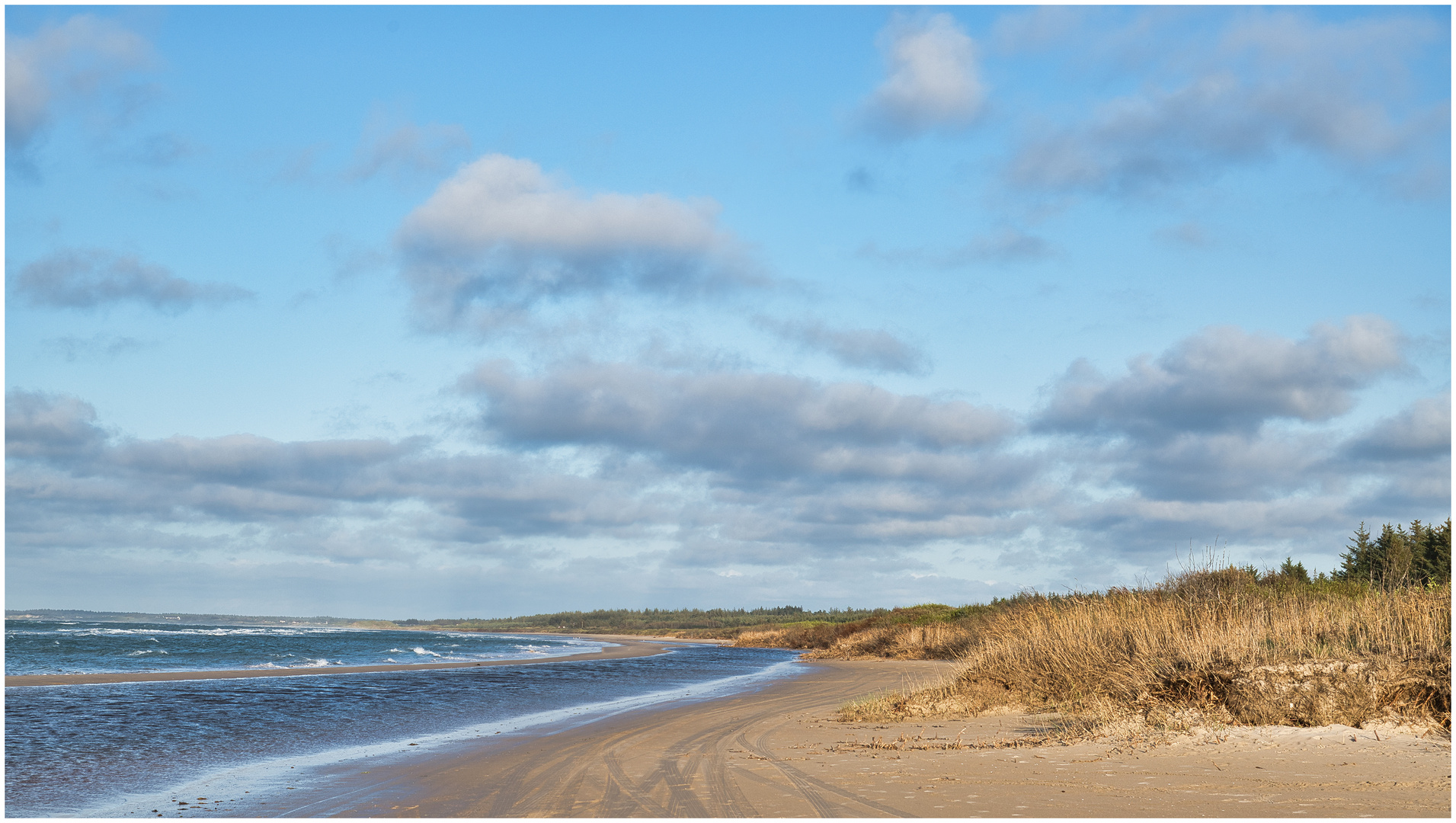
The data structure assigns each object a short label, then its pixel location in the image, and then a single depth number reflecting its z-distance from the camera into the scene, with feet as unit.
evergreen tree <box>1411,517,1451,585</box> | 158.10
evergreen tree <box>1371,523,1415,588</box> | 132.46
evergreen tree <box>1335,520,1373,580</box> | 134.81
